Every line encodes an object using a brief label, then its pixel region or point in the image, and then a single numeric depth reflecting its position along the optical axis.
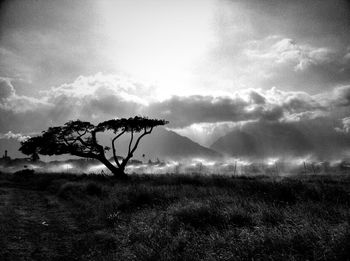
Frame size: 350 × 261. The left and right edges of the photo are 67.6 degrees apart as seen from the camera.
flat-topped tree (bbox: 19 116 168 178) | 28.23
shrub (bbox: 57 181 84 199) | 15.34
